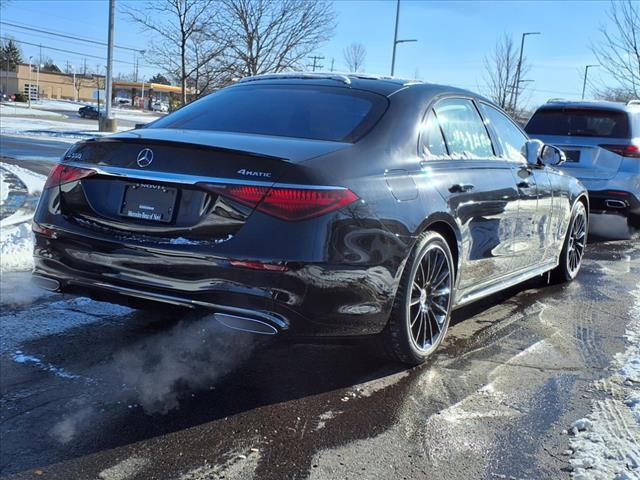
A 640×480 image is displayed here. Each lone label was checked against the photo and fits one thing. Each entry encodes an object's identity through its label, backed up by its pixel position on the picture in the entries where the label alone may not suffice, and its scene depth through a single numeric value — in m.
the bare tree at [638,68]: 17.61
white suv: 8.38
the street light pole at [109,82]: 25.11
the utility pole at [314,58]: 25.56
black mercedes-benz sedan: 2.89
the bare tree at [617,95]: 20.84
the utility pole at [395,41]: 30.00
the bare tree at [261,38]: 22.53
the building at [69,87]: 93.12
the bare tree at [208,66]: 22.70
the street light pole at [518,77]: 31.00
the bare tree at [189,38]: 22.17
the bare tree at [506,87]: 31.36
